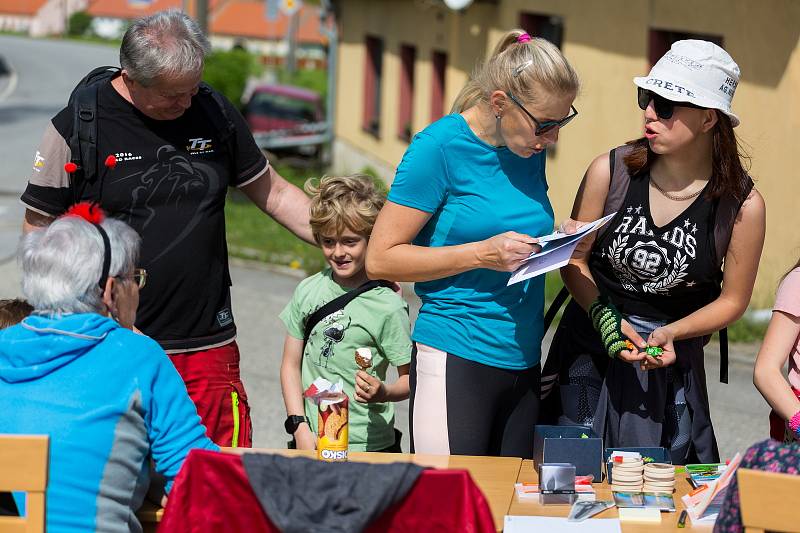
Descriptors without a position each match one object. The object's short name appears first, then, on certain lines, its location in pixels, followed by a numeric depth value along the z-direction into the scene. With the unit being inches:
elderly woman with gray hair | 119.3
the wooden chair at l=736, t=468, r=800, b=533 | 106.8
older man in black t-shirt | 152.1
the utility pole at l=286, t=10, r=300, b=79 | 1667.1
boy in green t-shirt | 166.9
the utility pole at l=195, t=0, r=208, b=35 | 660.8
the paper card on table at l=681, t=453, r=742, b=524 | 126.2
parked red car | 866.8
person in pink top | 146.6
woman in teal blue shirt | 137.2
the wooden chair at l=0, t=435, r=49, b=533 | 113.5
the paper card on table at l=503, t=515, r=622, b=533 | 126.5
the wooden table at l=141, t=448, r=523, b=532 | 130.6
